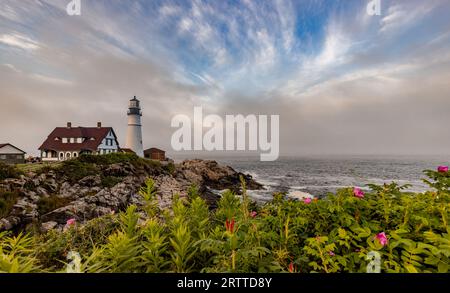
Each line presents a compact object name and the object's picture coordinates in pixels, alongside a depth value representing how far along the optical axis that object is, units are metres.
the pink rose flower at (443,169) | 2.07
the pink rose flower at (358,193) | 2.01
